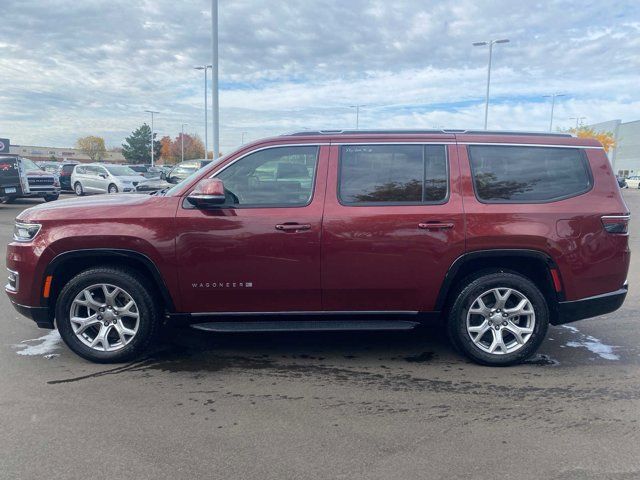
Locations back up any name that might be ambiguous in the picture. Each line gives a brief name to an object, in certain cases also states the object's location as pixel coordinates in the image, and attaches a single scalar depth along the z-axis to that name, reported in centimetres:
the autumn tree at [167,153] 10542
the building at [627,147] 8825
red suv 425
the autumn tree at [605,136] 5507
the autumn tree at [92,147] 11162
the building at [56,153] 10894
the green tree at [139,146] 9212
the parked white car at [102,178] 2261
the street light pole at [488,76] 3222
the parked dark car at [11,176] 1716
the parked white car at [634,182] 6454
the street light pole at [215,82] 1516
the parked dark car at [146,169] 3974
